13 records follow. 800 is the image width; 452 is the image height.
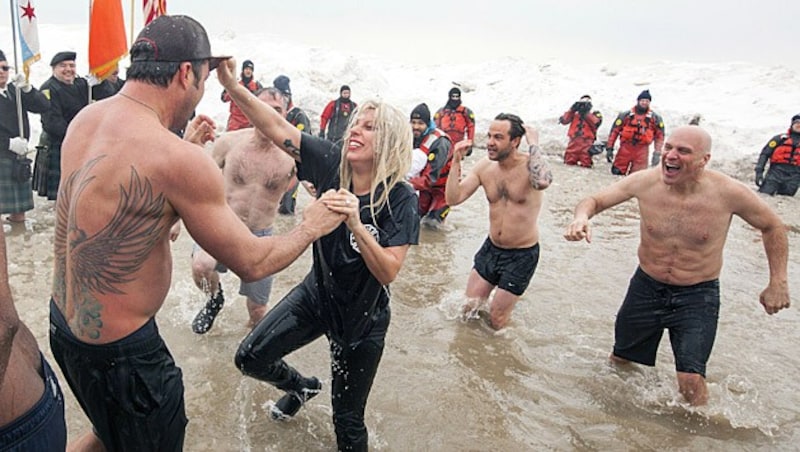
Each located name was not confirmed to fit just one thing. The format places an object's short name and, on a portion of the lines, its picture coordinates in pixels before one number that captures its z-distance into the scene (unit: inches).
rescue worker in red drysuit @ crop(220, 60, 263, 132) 375.6
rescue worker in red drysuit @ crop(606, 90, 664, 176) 519.5
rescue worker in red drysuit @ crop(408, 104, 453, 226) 291.3
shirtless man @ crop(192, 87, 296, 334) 161.8
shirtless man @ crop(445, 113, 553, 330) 186.7
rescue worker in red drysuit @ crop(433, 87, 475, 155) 465.4
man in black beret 255.6
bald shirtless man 143.8
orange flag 171.8
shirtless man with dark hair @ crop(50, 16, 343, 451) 71.4
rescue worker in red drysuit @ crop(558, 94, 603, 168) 570.9
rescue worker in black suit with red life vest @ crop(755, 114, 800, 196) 473.4
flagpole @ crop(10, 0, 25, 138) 233.6
